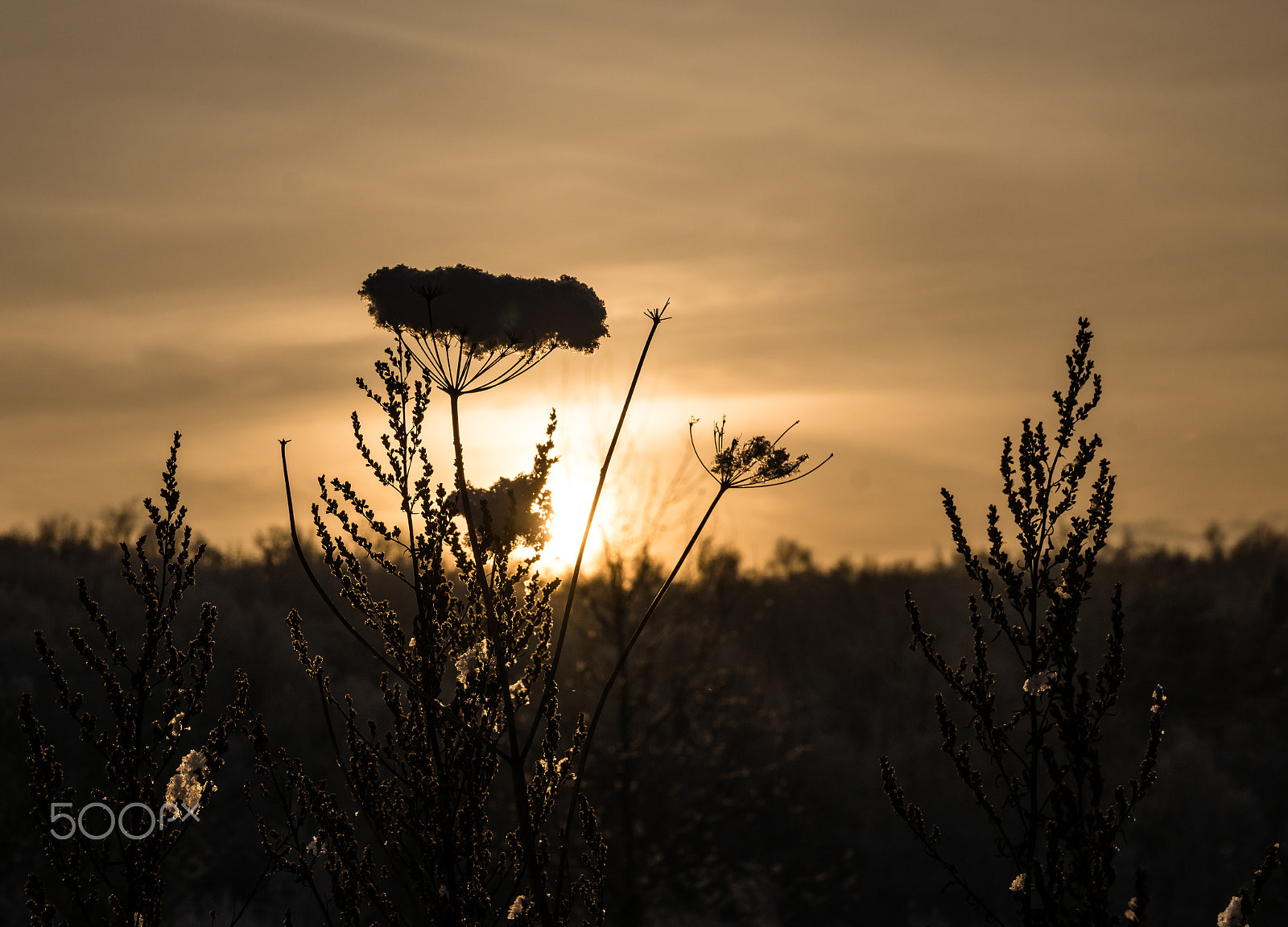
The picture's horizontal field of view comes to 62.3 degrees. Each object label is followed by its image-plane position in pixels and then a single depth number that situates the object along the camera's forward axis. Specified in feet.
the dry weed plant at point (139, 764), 13.74
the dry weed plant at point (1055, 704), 12.14
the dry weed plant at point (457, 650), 12.72
